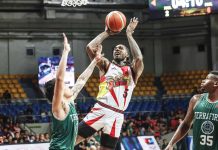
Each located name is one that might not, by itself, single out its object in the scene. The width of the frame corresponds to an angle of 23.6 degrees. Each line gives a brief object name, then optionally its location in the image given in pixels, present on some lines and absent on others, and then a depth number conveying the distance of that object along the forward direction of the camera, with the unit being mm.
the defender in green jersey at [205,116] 6895
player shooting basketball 9352
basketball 9492
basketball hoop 26047
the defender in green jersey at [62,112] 5996
